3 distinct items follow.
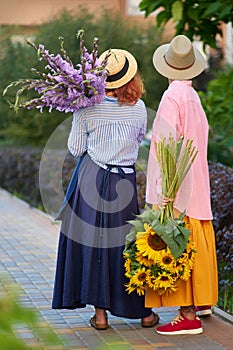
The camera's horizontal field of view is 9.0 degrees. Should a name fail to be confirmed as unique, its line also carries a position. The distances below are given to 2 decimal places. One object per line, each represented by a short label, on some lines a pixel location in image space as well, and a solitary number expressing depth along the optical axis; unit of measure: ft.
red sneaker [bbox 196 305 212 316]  33.39
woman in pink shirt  30.09
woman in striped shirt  30.40
